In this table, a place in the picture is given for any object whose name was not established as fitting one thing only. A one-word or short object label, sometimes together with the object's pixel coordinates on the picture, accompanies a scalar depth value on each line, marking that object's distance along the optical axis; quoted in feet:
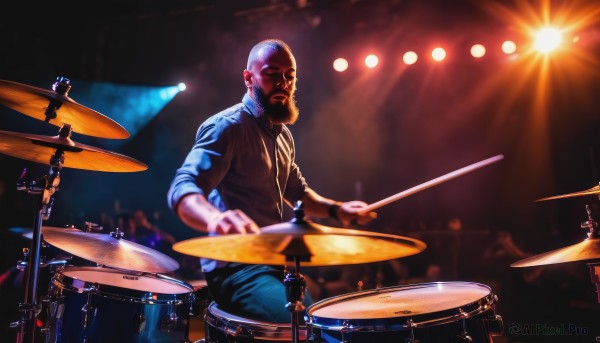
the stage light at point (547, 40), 16.99
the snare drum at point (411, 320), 4.76
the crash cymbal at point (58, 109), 6.73
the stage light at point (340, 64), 19.60
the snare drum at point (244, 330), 5.08
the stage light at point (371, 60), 19.19
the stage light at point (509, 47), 17.53
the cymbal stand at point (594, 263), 7.53
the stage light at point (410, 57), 18.94
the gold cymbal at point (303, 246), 3.85
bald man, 5.41
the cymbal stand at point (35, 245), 6.82
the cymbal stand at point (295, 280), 4.33
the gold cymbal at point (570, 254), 6.83
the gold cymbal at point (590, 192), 7.11
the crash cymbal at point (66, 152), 6.63
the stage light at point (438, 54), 18.69
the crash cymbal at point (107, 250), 7.14
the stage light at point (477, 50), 18.24
